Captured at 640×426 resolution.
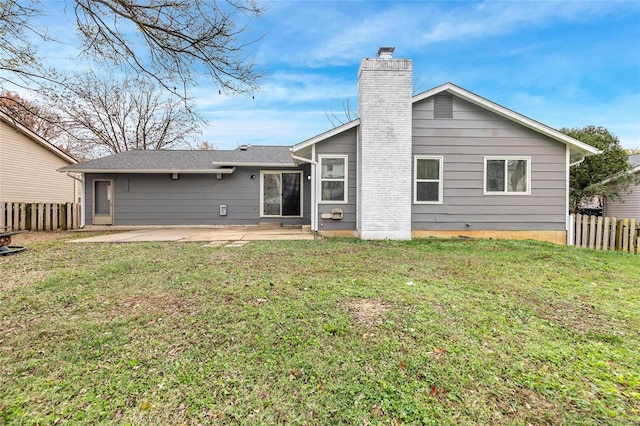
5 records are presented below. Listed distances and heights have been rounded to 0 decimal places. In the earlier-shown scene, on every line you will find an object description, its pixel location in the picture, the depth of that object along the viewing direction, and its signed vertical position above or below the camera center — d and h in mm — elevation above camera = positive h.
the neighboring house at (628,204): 14531 +387
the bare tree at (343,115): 22203 +7001
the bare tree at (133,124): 21359 +6270
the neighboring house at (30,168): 13078 +1736
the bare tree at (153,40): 5148 +3026
